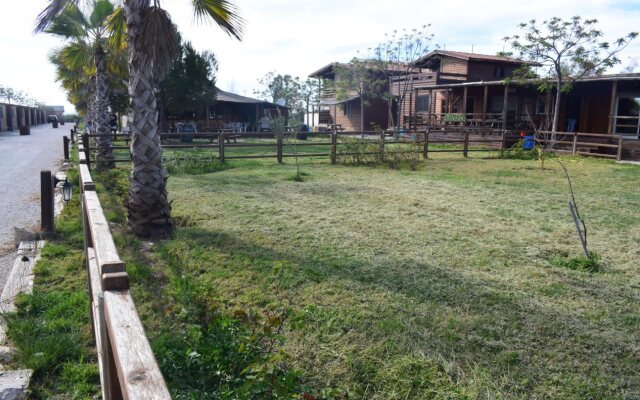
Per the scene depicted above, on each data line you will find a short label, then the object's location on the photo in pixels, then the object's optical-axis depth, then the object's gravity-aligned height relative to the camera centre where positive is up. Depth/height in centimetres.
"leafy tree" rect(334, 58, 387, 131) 3878 +352
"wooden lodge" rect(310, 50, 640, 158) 2152 +159
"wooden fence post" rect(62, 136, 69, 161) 1847 -94
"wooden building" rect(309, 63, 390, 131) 4138 +162
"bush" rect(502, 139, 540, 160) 1869 -83
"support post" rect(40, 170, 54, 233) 712 -117
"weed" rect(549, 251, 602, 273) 556 -145
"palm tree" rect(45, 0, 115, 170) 1608 +241
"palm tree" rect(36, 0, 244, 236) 692 +24
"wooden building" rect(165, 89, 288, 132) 3488 +75
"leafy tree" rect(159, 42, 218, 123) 2880 +223
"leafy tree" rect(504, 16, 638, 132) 2119 +321
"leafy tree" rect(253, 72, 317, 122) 5547 +396
